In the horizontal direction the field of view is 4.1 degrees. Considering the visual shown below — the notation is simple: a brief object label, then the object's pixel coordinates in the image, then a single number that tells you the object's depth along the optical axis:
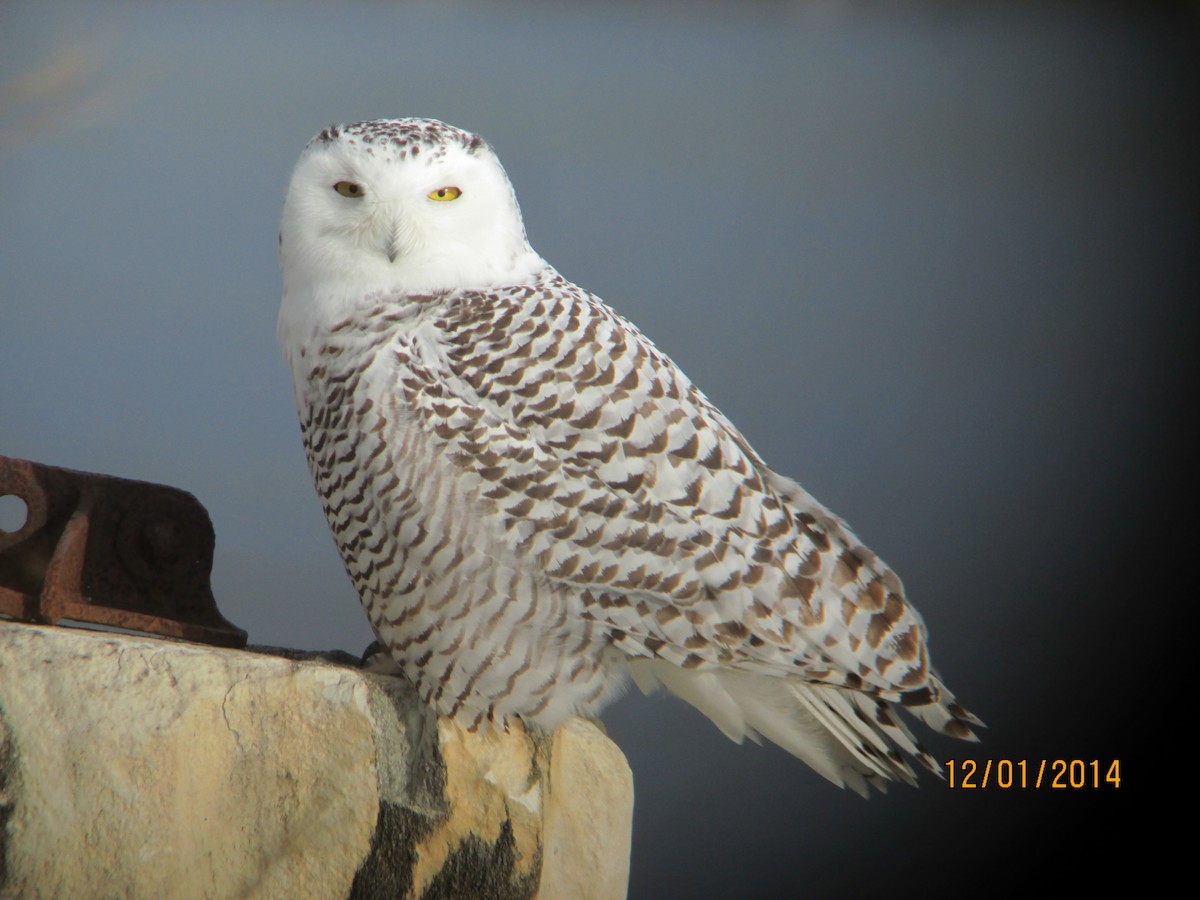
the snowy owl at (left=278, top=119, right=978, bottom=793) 10.57
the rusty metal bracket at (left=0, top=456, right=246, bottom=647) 10.59
